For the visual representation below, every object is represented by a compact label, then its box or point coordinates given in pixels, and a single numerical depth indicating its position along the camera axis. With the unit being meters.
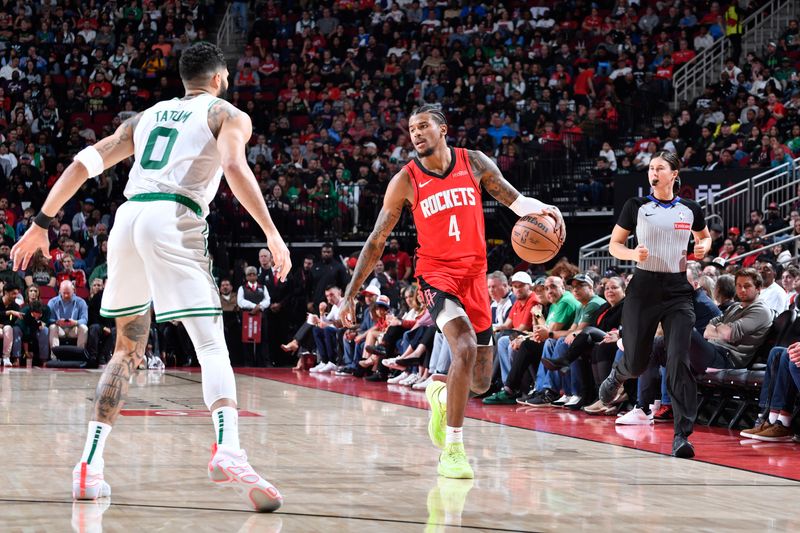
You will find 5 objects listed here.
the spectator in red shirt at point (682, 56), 20.27
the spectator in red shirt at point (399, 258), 16.19
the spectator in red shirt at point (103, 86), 21.22
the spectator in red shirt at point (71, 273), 15.73
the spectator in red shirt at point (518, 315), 10.15
